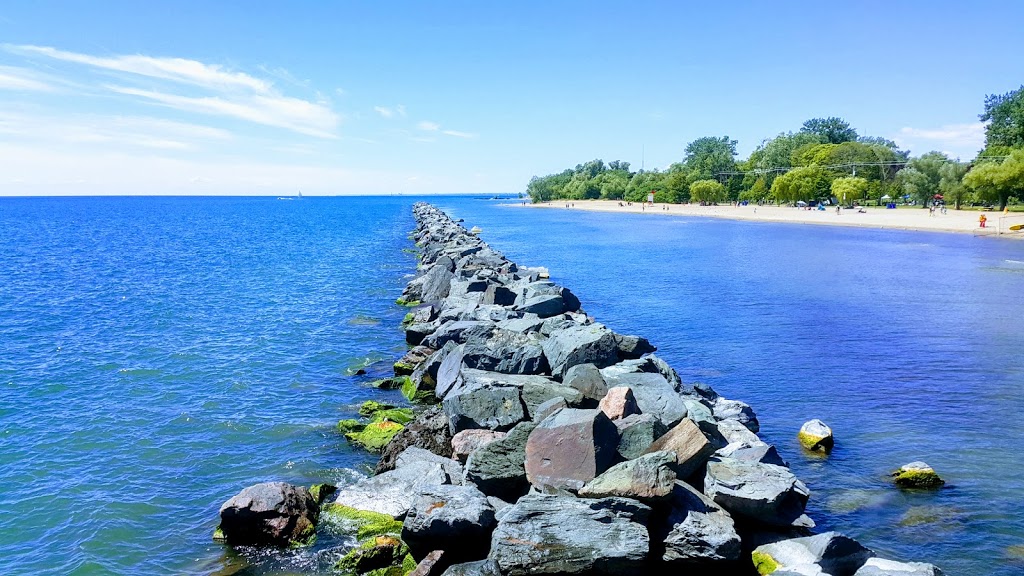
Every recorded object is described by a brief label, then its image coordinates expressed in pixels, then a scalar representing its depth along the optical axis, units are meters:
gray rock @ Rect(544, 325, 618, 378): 15.37
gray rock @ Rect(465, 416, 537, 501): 10.41
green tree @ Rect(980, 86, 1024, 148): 100.94
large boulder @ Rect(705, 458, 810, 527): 9.73
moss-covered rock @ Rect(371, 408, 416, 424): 15.32
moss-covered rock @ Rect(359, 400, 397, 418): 16.17
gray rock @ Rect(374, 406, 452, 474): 12.86
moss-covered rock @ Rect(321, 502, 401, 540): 10.66
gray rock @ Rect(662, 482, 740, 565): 8.90
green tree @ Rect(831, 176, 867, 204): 110.12
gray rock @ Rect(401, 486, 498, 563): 9.31
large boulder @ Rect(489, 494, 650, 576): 8.46
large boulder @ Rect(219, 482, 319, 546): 10.36
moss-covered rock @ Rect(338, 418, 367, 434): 15.05
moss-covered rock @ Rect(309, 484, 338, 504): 11.70
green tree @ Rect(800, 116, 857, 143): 164.88
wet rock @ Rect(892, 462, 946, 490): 12.39
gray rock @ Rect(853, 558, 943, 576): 8.02
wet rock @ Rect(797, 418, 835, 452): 14.08
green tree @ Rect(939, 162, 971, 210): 94.73
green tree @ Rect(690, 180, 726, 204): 148.62
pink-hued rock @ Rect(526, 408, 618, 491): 9.77
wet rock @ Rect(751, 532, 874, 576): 8.58
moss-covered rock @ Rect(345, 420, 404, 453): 14.16
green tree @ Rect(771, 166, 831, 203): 118.62
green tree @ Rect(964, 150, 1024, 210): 81.31
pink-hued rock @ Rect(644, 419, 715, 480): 10.02
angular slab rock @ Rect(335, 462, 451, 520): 10.96
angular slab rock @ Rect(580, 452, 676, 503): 9.04
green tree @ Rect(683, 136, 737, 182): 157.25
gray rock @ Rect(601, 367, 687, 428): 12.27
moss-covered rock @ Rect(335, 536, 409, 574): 9.66
